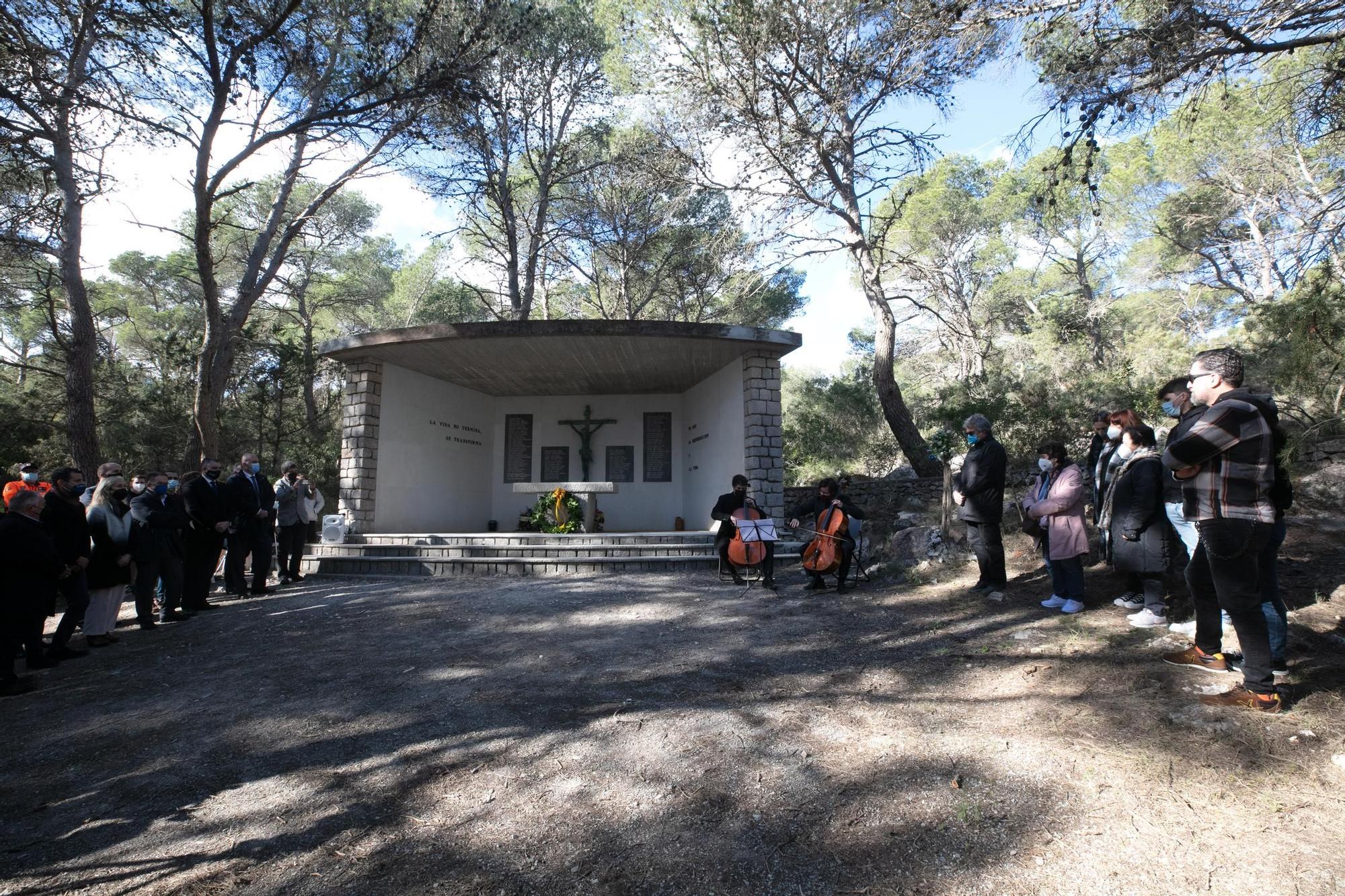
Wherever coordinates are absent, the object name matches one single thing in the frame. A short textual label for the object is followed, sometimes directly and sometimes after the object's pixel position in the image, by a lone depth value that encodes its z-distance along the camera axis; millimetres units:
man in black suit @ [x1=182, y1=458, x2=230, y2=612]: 5926
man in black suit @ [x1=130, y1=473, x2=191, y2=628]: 5215
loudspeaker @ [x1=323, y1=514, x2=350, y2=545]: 8734
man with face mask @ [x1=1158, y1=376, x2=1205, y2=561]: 3908
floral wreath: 9812
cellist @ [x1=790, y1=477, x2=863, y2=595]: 5980
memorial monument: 8938
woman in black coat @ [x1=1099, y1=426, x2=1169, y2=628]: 4145
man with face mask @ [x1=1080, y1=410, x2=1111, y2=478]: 5023
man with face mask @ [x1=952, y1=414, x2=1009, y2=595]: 5133
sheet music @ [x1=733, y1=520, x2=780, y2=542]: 6297
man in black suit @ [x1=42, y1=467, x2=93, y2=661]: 4430
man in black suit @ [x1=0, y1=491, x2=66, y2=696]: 3867
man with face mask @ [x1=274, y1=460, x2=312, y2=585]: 7438
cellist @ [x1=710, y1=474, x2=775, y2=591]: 6590
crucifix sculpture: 11930
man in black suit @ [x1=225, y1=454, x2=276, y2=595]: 6379
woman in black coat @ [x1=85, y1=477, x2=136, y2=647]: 4844
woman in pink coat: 4637
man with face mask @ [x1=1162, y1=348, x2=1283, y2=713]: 2738
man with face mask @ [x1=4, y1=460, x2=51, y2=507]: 5245
